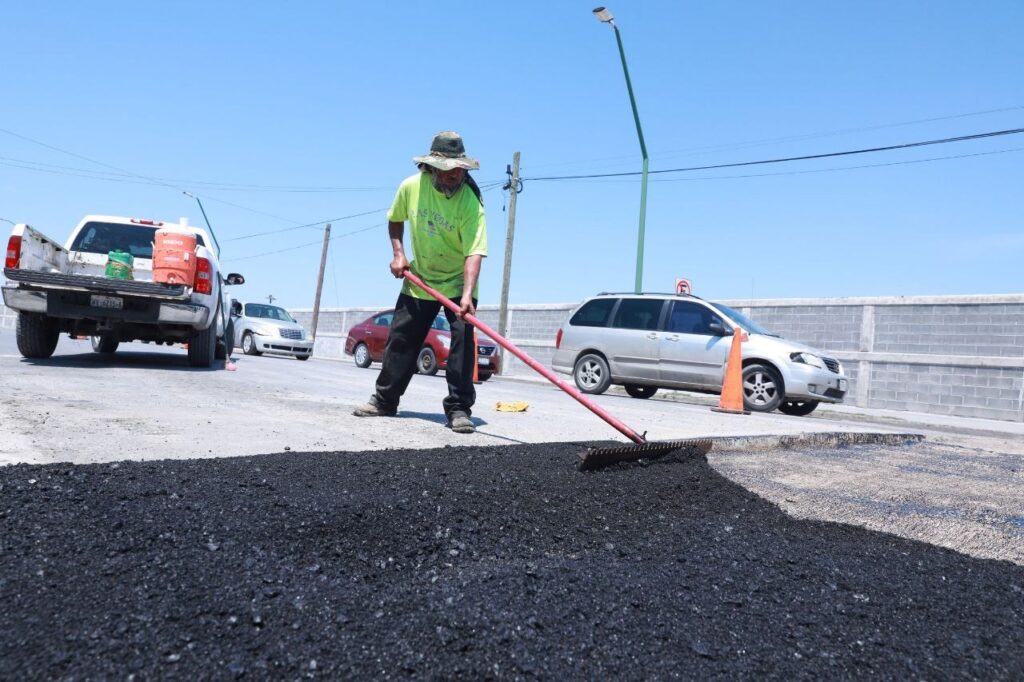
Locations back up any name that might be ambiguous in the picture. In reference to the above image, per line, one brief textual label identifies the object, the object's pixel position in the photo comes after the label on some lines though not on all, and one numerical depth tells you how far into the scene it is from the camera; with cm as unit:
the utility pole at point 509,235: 2453
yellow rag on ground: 657
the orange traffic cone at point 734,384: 1004
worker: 484
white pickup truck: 794
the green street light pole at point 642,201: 1900
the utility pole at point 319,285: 3891
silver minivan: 1095
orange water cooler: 856
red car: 1548
